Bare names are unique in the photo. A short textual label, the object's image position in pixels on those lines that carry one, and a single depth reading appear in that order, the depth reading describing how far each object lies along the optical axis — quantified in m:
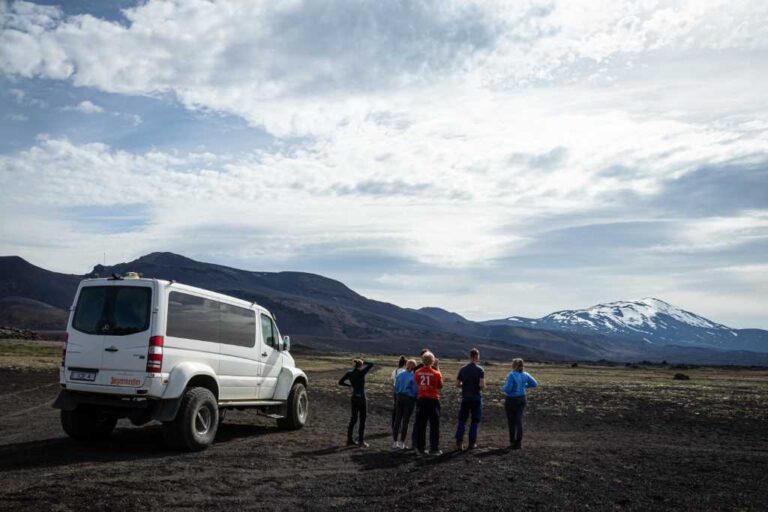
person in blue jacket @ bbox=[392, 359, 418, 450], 14.79
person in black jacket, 14.95
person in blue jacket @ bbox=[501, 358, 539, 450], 15.38
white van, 12.16
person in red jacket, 13.91
